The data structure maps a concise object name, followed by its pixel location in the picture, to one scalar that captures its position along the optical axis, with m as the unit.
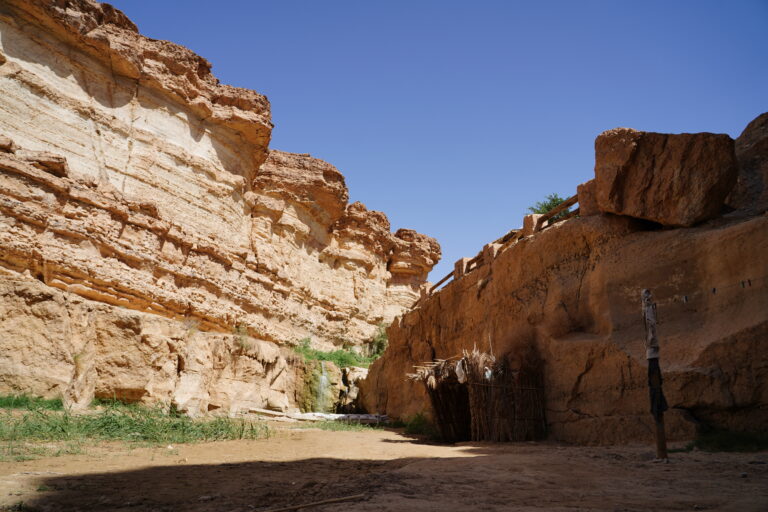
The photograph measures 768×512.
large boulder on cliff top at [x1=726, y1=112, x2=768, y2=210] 8.09
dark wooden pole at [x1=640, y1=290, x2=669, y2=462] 5.50
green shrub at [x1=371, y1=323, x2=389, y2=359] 29.92
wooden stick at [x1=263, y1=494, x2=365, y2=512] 3.76
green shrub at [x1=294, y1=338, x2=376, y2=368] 24.01
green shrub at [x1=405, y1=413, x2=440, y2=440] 11.73
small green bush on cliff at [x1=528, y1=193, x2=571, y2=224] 24.97
